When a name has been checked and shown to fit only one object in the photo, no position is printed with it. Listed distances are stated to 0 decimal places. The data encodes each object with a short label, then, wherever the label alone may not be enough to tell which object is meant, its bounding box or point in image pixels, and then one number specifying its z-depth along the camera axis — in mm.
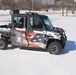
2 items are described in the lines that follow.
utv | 9844
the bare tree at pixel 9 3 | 37197
